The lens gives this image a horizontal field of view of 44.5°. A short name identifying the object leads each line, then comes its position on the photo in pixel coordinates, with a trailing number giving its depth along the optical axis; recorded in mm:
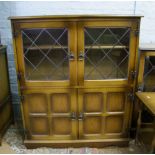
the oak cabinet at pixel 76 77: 1677
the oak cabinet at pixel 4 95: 2119
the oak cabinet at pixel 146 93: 1845
